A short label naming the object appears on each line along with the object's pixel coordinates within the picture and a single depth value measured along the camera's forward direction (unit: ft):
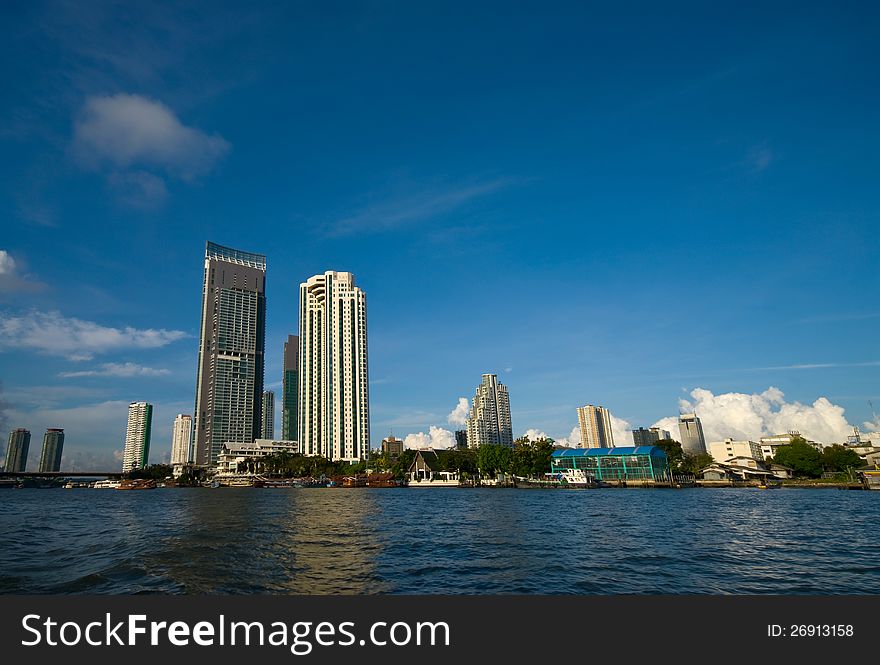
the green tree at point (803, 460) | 520.42
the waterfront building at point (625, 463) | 513.04
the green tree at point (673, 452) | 598.55
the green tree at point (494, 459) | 592.23
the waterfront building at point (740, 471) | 507.30
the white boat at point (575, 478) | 520.83
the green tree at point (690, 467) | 597.60
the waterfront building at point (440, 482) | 641.40
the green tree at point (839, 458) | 535.60
